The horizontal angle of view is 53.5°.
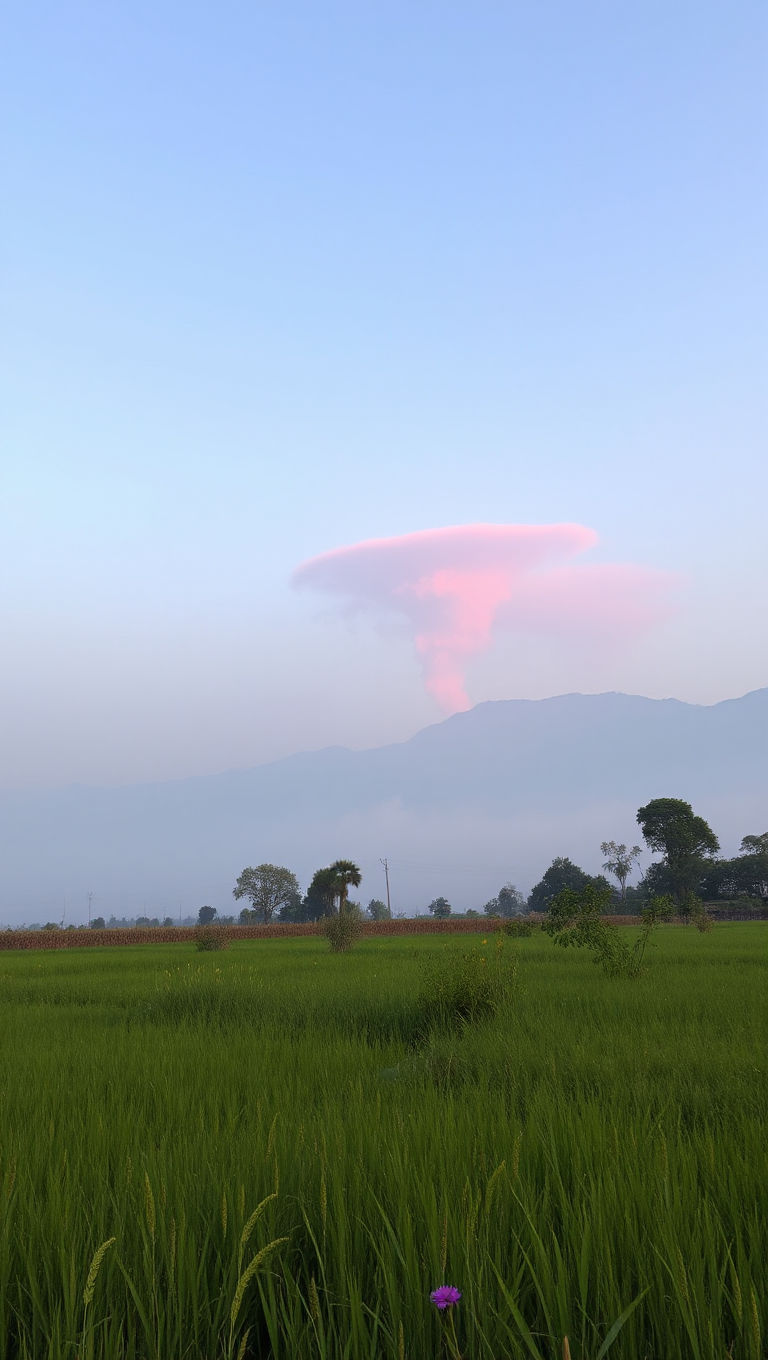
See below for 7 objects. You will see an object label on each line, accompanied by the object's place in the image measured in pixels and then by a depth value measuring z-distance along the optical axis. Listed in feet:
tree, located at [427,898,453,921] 561.43
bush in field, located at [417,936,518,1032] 31.09
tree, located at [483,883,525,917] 617.62
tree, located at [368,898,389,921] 580.30
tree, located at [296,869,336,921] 335.53
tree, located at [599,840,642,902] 470.39
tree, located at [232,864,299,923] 456.45
